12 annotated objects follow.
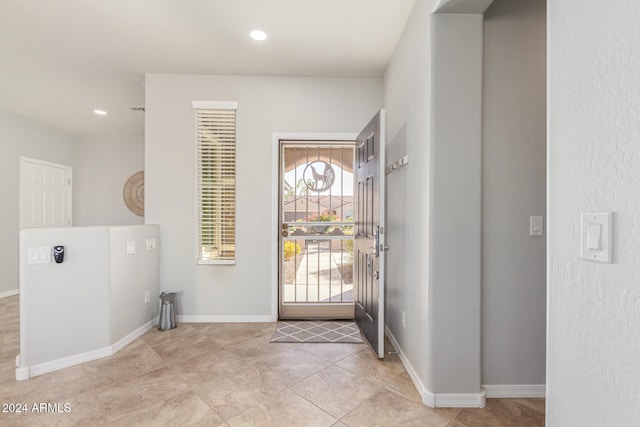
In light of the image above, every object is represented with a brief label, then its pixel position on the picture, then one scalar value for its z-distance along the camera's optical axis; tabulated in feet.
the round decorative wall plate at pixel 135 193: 16.98
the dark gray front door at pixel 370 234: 7.57
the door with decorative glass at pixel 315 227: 10.96
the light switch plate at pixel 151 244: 9.61
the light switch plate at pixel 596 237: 2.19
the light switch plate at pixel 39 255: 6.90
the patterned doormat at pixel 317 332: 8.93
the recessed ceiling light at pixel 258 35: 7.88
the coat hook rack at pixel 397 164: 7.25
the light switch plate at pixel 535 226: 6.05
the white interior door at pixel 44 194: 14.40
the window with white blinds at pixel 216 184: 10.39
